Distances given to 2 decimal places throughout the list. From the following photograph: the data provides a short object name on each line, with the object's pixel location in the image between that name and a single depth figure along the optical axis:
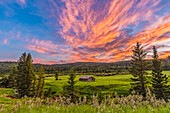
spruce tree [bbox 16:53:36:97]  37.56
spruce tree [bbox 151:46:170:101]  28.12
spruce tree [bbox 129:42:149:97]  29.65
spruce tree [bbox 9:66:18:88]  64.78
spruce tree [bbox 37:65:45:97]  46.43
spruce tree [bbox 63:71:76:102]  33.84
